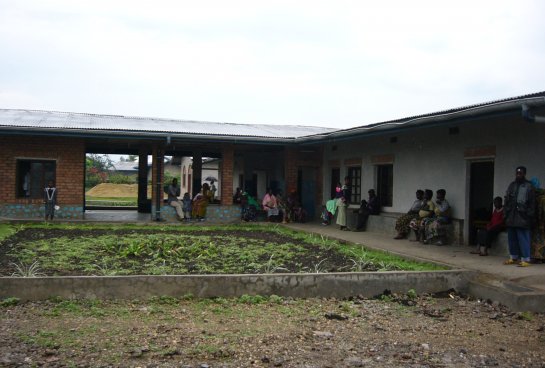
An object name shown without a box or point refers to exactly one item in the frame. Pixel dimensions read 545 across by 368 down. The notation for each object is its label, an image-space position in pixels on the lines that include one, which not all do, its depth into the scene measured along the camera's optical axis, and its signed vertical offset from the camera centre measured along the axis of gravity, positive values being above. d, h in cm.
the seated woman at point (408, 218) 1256 -66
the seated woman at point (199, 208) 1706 -75
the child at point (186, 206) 1698 -69
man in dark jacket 845 -37
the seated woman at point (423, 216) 1204 -58
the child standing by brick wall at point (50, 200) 1525 -54
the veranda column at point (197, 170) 2212 +58
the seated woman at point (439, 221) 1160 -67
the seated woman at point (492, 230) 966 -71
